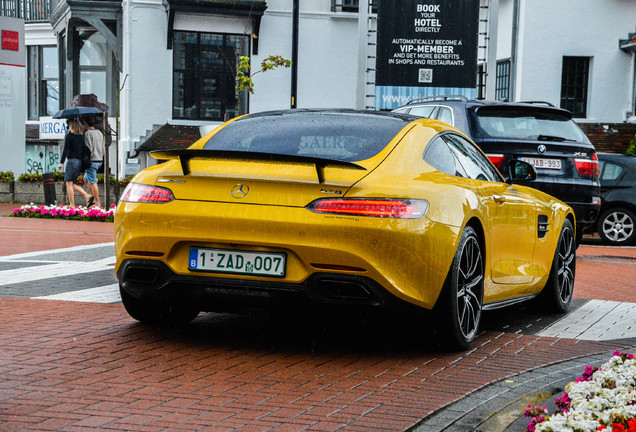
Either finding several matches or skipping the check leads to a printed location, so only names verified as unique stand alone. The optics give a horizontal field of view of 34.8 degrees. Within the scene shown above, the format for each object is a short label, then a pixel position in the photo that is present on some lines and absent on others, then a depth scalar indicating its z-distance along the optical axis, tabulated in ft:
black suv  35.88
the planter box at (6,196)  75.36
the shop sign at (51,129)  111.75
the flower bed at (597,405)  11.98
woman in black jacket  62.59
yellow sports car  17.56
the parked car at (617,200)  55.47
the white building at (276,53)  88.58
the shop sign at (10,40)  74.95
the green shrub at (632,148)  75.00
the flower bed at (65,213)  57.47
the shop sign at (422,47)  63.82
